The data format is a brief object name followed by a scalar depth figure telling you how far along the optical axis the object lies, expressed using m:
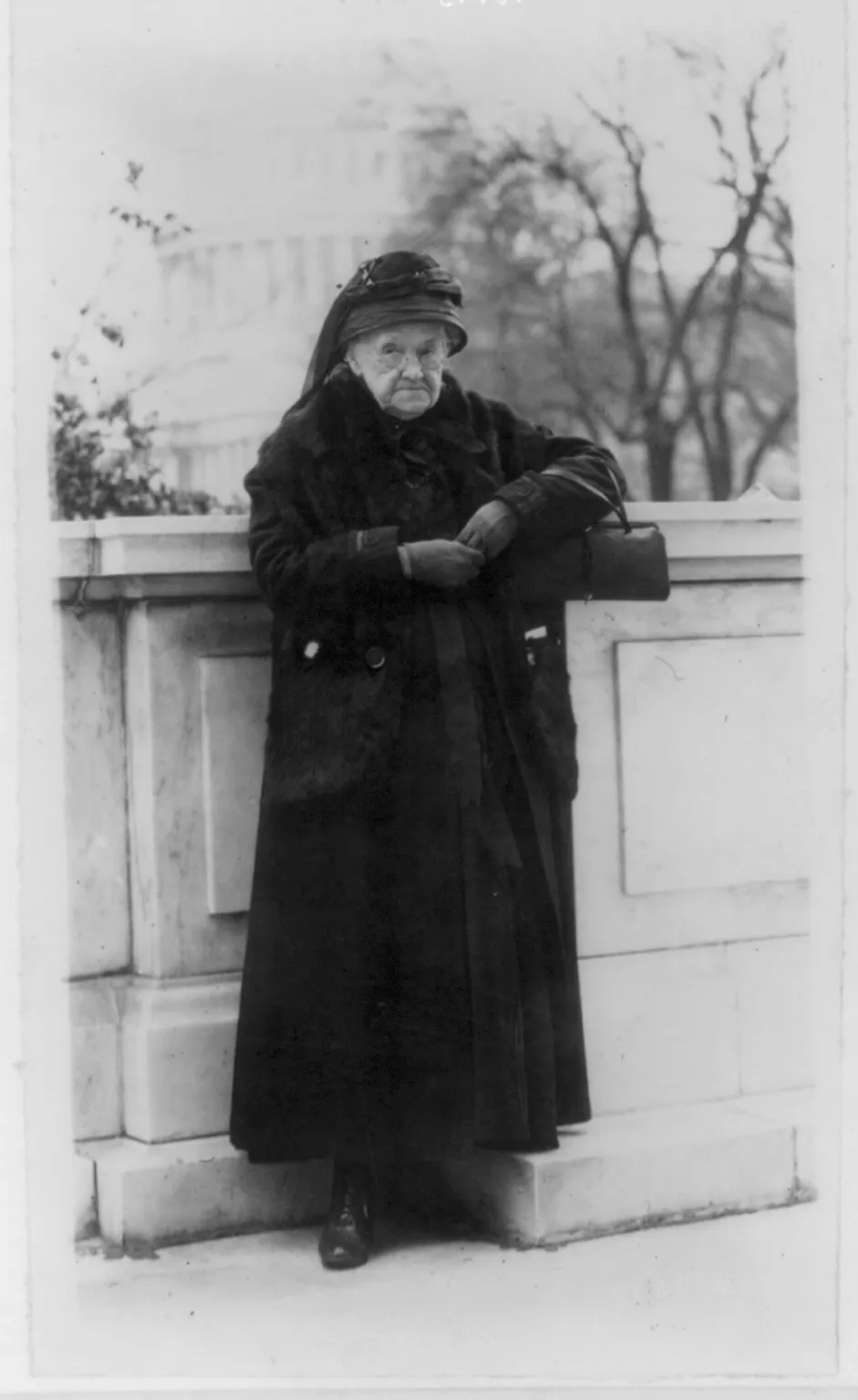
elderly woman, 3.83
